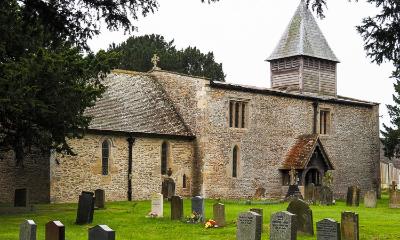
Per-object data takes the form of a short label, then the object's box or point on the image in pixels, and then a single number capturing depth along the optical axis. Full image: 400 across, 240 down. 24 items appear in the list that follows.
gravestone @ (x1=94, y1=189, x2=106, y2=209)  24.94
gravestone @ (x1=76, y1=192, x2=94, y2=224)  19.59
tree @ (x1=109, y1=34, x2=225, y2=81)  58.19
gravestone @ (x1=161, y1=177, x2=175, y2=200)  29.16
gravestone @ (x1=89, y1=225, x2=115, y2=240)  10.55
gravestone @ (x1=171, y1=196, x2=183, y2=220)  20.50
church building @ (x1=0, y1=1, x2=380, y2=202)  29.91
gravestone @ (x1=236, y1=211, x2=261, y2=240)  14.39
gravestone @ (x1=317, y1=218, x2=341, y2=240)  13.11
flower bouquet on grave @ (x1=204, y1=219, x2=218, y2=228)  18.55
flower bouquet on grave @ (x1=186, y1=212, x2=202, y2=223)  19.78
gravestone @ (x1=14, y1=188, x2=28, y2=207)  23.88
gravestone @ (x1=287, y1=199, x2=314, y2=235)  16.78
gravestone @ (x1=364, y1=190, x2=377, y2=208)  27.61
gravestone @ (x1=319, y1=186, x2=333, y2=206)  29.39
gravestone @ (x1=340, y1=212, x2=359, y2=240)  15.35
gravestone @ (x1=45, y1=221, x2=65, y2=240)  11.88
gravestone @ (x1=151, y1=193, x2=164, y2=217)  21.25
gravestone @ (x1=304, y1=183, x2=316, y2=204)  29.59
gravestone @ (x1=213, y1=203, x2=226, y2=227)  18.85
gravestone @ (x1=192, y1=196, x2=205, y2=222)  19.92
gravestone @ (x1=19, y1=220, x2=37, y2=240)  12.30
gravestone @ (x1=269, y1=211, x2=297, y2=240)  13.70
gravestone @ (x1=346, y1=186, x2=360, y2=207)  29.06
